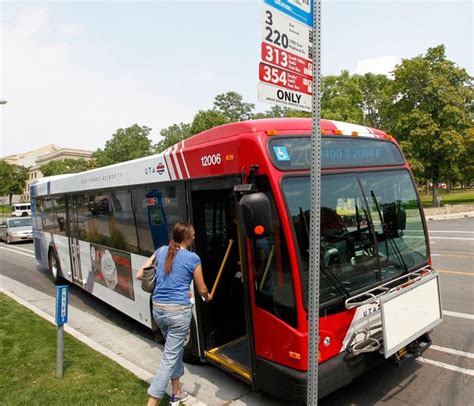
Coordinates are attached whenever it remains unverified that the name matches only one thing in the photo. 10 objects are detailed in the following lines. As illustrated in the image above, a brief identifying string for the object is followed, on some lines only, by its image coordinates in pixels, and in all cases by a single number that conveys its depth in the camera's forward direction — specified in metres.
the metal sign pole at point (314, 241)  2.55
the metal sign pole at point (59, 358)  4.82
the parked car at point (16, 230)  22.84
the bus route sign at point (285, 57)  2.56
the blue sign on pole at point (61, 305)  4.87
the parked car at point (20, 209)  41.39
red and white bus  3.63
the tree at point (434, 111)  31.02
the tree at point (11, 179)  63.16
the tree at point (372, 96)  42.91
